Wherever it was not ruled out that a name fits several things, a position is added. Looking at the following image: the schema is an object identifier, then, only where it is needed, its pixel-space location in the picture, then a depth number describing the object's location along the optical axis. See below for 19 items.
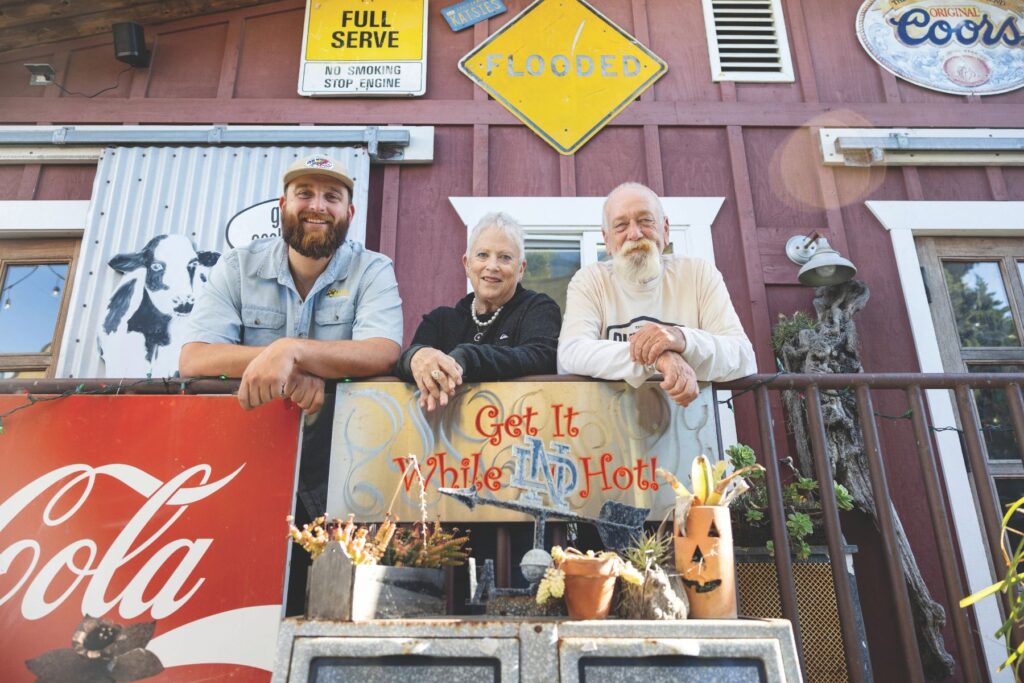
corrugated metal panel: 4.64
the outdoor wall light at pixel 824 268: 4.32
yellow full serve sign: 5.22
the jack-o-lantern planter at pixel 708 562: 1.74
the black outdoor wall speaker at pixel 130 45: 5.26
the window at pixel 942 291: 4.12
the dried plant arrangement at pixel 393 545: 1.73
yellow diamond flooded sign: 5.15
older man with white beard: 2.33
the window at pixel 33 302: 4.70
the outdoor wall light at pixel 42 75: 5.24
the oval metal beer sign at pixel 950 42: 5.30
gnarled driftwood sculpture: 3.46
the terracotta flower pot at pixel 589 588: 1.69
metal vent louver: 5.35
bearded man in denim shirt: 2.52
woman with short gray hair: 2.45
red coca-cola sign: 2.08
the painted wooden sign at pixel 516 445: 2.35
